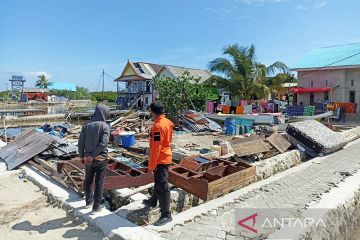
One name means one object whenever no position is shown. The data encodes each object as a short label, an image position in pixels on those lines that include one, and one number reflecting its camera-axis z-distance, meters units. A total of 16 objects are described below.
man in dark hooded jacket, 5.09
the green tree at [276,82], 26.45
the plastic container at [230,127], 17.51
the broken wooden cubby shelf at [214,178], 5.64
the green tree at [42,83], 80.25
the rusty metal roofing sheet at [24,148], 8.95
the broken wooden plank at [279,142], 10.18
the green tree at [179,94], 24.23
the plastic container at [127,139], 12.95
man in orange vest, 4.65
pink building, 23.33
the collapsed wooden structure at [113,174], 5.94
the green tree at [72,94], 74.81
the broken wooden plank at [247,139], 9.71
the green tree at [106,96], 66.69
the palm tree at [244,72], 26.36
